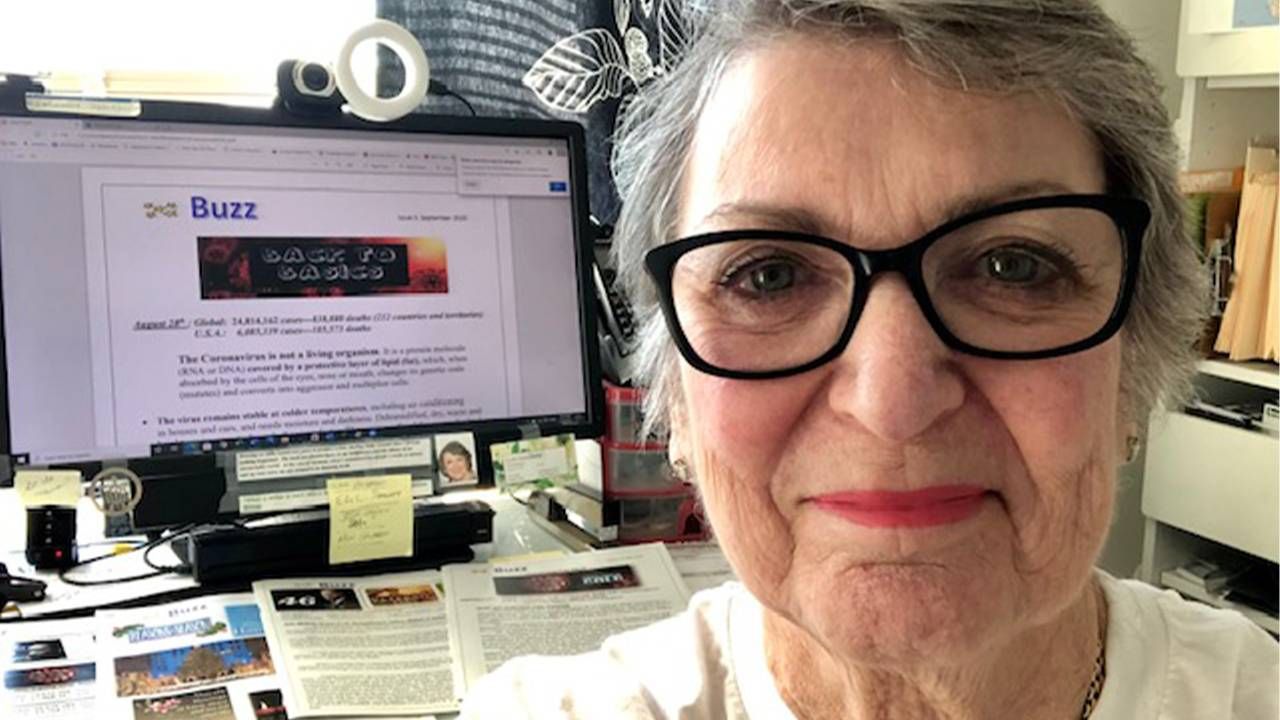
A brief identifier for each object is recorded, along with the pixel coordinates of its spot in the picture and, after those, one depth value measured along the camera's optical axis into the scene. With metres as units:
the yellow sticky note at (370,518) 1.28
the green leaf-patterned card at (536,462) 1.38
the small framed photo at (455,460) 1.35
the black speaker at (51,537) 1.27
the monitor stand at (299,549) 1.24
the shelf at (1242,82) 1.90
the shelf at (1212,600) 1.97
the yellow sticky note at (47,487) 1.18
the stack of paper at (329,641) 1.00
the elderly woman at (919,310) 0.69
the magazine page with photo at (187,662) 0.99
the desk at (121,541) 1.22
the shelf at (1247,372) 1.93
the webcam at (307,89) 1.26
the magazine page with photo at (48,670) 0.98
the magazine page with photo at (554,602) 1.14
